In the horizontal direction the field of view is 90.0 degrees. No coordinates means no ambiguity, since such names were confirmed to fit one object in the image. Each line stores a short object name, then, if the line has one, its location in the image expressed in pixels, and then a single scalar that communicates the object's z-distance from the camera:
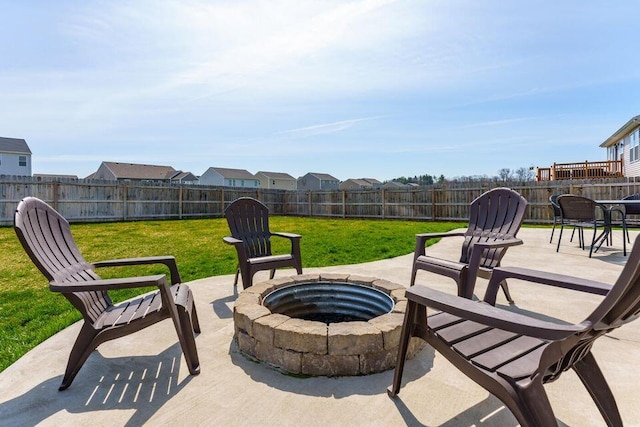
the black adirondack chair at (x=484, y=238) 2.85
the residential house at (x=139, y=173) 32.44
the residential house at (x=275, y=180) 40.97
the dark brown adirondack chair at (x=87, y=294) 1.81
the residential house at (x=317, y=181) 43.56
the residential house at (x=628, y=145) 14.80
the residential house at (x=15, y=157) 24.83
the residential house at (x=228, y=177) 36.97
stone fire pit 1.95
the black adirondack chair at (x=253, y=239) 3.33
